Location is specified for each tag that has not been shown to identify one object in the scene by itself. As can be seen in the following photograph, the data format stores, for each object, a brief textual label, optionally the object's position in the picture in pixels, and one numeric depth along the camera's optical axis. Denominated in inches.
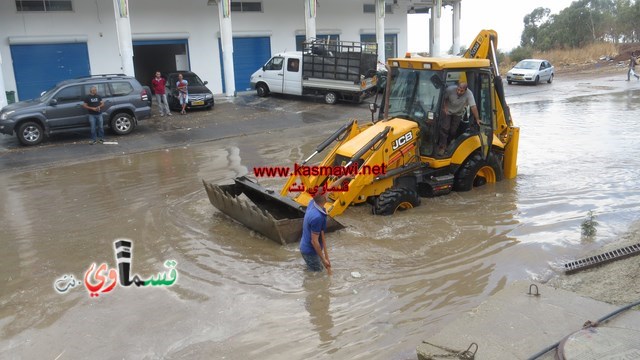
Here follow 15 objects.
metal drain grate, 255.0
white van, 824.3
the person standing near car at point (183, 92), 767.1
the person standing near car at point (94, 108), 602.2
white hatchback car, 1176.8
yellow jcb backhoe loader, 321.1
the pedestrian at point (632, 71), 1181.1
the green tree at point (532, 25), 2117.4
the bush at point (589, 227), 310.7
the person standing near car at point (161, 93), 746.2
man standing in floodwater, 250.1
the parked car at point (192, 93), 789.2
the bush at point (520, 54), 1692.7
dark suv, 593.5
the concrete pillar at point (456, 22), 1219.9
